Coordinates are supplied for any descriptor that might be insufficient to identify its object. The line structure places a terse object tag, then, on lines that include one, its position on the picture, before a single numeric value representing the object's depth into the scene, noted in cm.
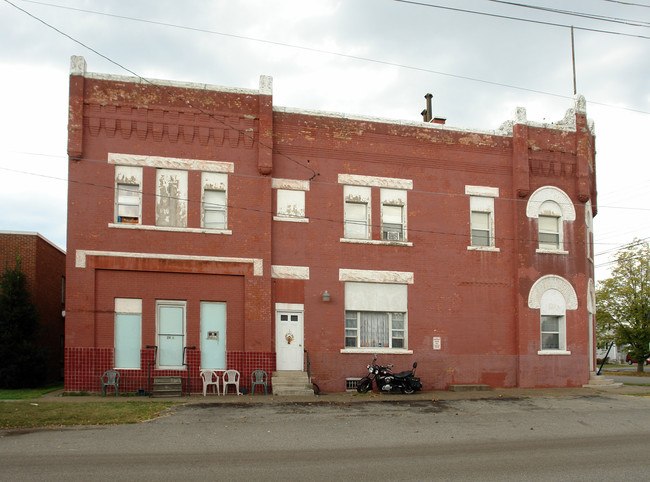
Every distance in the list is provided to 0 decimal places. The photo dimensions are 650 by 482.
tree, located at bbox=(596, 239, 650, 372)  4144
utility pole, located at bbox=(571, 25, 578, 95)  2534
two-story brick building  1962
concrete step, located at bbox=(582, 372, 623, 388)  2348
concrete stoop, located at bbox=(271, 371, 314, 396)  1934
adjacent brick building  2362
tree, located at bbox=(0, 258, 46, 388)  2083
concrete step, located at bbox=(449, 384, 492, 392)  2166
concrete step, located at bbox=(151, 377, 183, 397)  1867
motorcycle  2014
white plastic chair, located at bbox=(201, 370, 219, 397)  1933
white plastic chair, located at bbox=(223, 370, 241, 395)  1941
